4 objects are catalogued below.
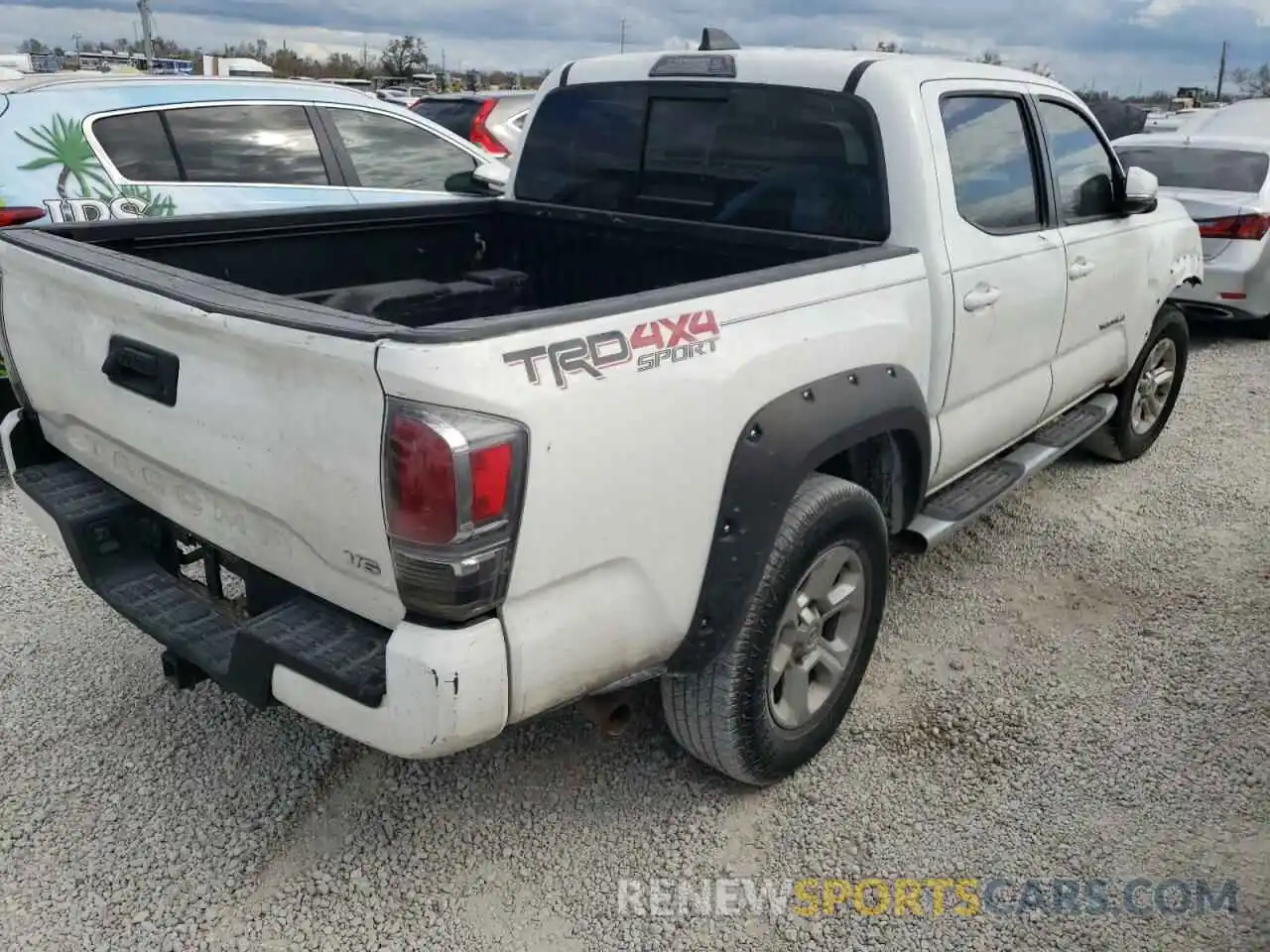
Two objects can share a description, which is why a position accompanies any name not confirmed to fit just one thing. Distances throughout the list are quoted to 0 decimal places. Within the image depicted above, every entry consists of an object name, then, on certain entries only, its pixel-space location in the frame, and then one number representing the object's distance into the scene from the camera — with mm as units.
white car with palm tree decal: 4992
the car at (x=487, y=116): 9570
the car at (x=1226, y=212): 7871
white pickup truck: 1971
